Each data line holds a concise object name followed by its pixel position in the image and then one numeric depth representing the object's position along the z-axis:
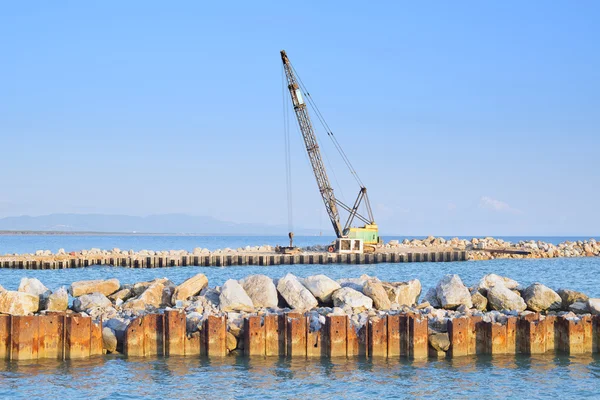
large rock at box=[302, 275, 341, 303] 19.66
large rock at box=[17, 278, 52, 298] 19.88
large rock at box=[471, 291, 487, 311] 19.86
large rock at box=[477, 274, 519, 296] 20.62
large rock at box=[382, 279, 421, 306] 20.19
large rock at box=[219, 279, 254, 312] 18.52
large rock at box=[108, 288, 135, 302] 20.48
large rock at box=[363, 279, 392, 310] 19.19
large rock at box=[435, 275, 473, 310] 19.73
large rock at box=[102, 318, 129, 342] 16.70
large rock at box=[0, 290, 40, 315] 18.66
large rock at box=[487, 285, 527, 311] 19.69
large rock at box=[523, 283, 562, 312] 20.02
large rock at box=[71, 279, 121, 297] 20.91
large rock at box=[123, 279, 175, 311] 19.23
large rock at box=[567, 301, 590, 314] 19.25
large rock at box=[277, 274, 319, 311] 19.16
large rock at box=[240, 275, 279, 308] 19.28
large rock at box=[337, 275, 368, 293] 20.42
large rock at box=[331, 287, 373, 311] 18.80
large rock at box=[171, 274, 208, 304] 19.69
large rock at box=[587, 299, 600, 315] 18.82
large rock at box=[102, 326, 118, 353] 16.39
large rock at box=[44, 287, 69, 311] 19.17
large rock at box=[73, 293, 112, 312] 19.14
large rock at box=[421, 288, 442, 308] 20.26
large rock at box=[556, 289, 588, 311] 19.95
